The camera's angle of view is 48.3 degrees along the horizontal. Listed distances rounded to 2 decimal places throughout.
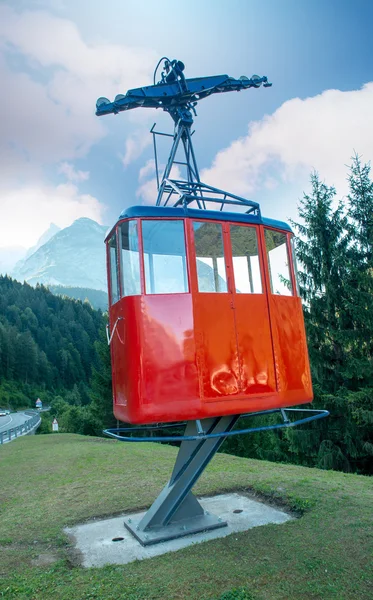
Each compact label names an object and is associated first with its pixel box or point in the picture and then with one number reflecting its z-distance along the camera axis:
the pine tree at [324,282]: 16.30
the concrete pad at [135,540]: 5.30
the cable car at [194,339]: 4.85
